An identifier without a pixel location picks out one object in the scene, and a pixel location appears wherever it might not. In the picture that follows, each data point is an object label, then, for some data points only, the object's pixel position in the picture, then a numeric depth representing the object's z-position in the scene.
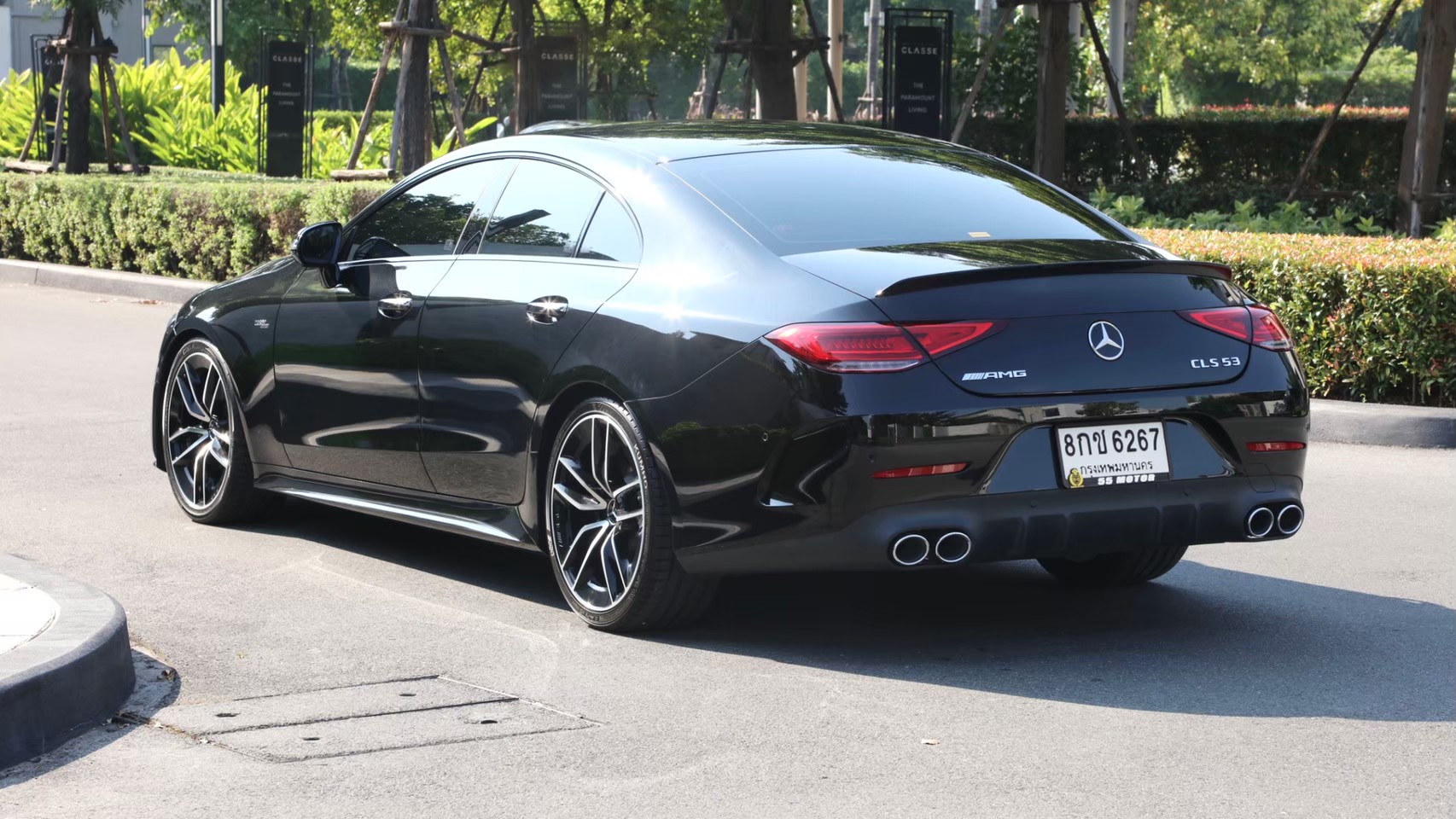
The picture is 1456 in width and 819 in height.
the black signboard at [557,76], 31.12
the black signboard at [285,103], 25.98
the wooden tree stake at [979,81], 21.11
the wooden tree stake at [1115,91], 20.66
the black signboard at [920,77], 23.94
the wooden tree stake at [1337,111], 19.14
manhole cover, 4.83
